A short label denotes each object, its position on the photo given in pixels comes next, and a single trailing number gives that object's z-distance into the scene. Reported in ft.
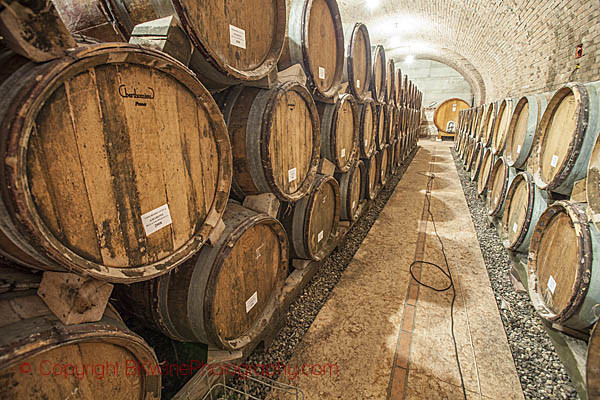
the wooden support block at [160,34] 3.56
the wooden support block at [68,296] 3.02
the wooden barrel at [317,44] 7.28
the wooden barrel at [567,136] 6.91
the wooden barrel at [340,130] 9.91
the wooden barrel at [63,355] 2.58
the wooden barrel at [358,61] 10.59
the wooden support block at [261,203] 6.33
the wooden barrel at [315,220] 8.63
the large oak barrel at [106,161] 2.42
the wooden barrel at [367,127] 13.07
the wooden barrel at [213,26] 3.70
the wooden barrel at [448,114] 55.98
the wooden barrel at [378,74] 14.29
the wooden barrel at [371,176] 15.83
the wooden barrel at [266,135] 5.77
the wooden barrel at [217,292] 4.89
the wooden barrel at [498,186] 12.58
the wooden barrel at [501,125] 13.65
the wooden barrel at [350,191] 12.33
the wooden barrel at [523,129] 10.60
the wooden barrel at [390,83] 18.16
